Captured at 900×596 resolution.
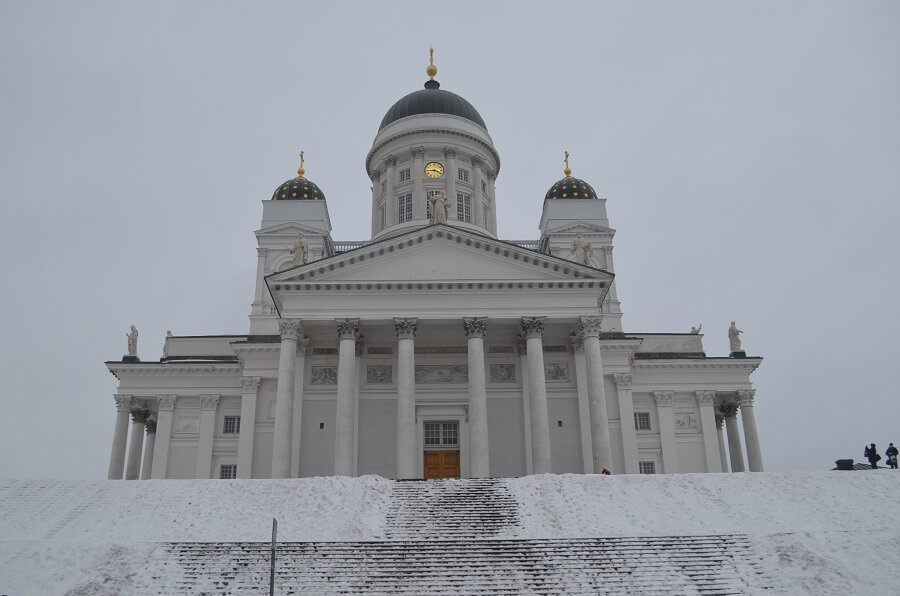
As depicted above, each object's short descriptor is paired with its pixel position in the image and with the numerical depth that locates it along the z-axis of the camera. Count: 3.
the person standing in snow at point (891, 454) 26.58
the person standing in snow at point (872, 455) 26.64
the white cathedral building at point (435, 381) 29.78
